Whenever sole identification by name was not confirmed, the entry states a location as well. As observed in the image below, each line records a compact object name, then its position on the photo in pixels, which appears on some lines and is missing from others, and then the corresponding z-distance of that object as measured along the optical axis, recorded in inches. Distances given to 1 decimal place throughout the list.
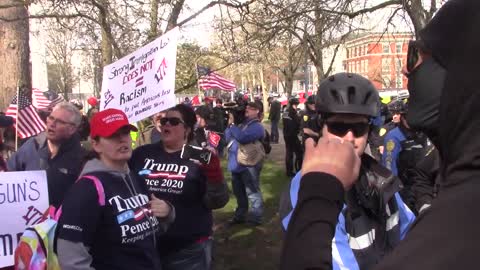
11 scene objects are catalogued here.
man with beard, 161.9
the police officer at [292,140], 441.1
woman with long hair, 146.2
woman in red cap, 99.0
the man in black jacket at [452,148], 29.1
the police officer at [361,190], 70.9
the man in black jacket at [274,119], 768.9
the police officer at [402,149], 211.9
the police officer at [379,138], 291.6
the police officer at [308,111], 376.2
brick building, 2311.8
